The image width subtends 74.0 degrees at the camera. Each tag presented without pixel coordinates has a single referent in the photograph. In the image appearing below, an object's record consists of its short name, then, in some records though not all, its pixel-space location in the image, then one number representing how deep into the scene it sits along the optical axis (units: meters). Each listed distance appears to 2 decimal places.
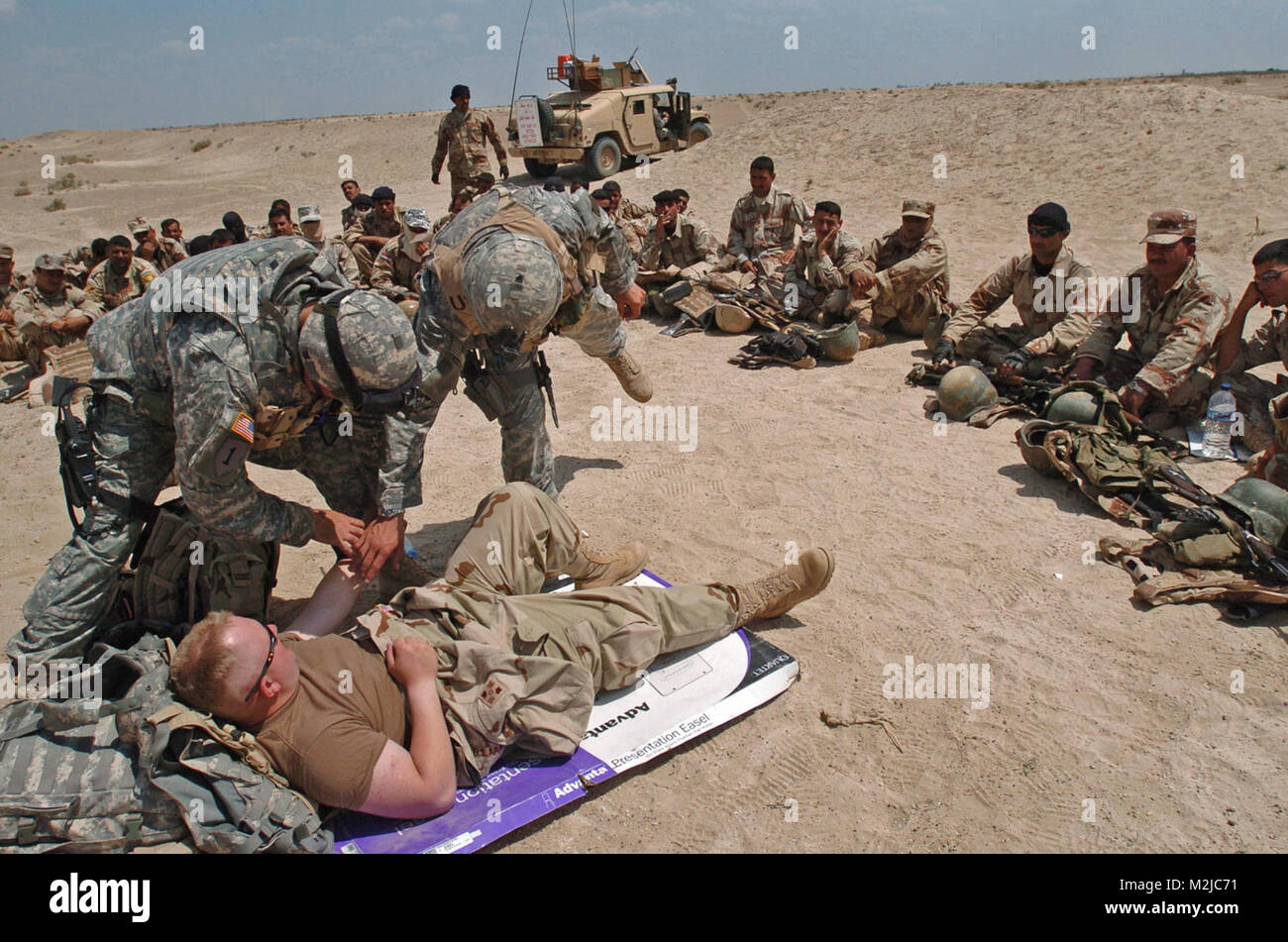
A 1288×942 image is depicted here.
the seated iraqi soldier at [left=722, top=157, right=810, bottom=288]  8.92
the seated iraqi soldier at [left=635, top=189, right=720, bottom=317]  9.36
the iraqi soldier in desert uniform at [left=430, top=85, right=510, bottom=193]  13.15
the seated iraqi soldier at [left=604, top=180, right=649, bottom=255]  9.99
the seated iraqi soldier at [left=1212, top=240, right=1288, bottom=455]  4.89
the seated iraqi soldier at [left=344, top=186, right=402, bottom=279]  9.72
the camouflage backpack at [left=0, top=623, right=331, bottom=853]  2.35
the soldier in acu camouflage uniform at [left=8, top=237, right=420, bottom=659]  2.75
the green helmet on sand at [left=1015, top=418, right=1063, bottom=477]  4.72
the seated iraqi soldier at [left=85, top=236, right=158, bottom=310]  8.29
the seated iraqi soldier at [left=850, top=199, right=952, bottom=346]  7.25
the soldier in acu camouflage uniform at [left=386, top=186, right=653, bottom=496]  3.54
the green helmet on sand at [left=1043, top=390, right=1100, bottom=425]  4.88
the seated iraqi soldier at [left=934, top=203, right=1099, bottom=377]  6.03
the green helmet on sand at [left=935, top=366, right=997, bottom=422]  5.60
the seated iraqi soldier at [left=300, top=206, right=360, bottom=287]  9.62
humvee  16.61
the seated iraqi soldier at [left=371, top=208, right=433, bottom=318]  8.24
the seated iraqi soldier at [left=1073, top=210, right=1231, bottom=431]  5.18
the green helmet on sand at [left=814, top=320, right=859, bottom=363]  6.90
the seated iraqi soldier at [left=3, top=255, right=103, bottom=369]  7.82
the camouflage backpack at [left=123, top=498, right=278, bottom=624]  3.19
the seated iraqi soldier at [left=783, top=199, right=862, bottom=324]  7.53
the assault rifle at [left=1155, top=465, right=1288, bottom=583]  3.52
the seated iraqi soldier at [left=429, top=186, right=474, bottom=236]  10.94
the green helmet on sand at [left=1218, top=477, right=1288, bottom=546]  3.69
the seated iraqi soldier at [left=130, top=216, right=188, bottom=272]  9.74
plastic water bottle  5.00
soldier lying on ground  2.43
